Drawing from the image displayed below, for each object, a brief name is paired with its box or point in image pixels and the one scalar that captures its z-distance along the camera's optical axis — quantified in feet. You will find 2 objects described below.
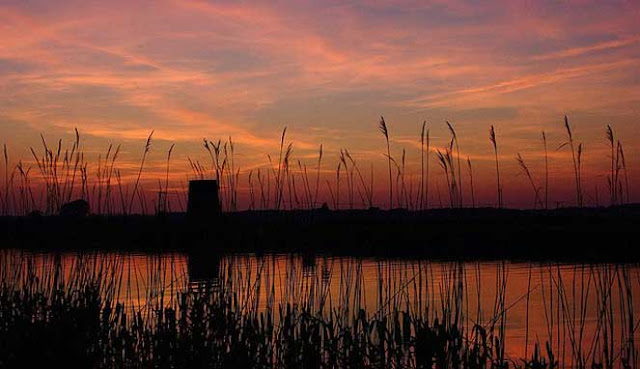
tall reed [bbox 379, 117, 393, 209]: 20.02
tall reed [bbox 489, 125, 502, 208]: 19.31
